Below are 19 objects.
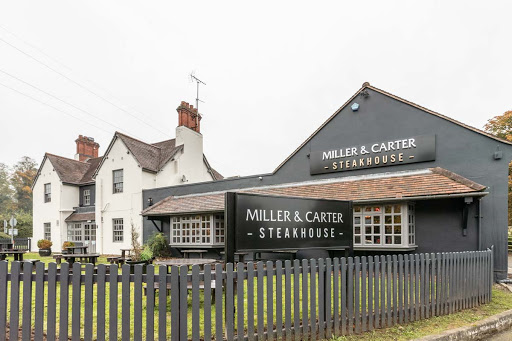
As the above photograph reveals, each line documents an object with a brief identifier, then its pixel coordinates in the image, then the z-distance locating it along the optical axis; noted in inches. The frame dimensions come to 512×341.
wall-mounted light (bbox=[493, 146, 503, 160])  405.2
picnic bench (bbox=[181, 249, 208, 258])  560.7
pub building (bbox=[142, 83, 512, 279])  404.5
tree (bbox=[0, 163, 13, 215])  2137.1
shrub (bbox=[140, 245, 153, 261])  524.7
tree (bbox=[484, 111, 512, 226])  992.9
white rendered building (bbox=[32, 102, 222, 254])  822.5
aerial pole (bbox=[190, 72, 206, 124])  954.7
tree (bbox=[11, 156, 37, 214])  2214.6
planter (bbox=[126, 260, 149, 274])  333.0
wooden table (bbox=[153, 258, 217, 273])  324.2
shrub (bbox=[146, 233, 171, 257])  666.2
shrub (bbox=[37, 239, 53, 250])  918.4
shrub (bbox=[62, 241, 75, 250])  897.4
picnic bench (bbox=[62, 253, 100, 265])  504.7
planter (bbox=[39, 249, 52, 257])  827.4
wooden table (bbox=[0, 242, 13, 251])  700.2
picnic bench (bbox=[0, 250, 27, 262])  529.0
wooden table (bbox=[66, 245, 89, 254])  664.6
